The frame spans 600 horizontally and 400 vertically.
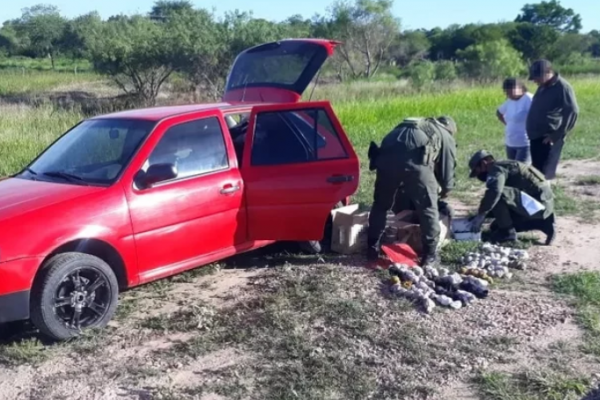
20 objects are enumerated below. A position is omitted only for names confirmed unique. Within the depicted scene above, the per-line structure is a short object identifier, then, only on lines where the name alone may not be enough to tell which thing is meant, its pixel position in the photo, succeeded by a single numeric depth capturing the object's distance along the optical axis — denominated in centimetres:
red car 527
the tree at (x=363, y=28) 5106
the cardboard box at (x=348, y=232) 733
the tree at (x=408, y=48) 5893
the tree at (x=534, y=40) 6109
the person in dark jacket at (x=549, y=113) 886
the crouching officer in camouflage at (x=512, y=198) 765
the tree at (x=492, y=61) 4412
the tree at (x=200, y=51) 3117
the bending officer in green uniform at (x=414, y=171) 685
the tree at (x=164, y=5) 5141
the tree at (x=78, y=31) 3494
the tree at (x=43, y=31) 5672
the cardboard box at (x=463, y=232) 784
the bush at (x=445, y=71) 3972
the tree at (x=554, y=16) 7700
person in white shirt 946
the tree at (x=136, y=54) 3098
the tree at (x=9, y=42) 6096
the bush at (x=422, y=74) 3266
